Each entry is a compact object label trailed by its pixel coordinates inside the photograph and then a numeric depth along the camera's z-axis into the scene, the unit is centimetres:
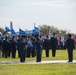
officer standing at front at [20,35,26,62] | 2620
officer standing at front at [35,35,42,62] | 2609
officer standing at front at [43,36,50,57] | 3291
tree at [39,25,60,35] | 11619
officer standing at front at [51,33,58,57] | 3237
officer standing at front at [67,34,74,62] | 2572
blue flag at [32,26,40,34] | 4515
